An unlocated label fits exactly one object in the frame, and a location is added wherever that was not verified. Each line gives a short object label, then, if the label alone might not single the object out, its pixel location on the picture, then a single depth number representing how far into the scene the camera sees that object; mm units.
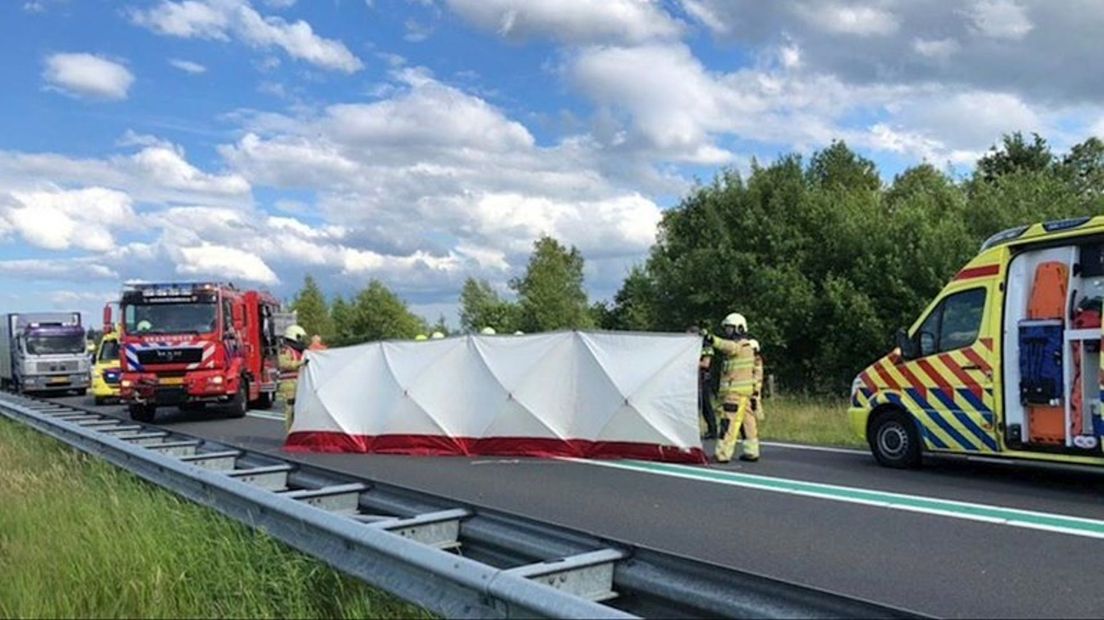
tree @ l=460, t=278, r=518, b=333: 71875
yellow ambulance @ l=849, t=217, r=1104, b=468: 8914
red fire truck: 19844
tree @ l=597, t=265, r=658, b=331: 34938
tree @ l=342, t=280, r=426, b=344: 76562
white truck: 34062
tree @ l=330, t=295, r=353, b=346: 79250
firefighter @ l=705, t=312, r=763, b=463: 11602
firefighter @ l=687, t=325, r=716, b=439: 15180
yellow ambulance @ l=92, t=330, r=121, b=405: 28238
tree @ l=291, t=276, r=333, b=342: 81438
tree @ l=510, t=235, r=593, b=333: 66125
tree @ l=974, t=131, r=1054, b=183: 44344
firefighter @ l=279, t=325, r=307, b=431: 14891
